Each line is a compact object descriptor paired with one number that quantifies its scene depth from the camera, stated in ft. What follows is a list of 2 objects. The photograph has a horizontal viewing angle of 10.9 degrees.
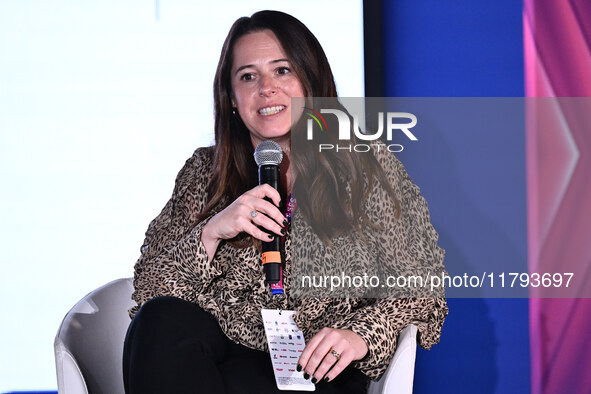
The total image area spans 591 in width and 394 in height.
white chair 17.81
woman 17.66
